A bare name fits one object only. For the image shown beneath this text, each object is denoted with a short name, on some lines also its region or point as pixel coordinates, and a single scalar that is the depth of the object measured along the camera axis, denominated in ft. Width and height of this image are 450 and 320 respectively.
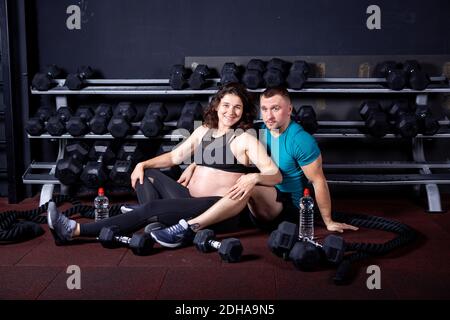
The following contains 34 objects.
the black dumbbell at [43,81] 10.38
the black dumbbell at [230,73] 10.06
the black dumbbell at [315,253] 6.28
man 7.45
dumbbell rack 10.09
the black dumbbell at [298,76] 10.02
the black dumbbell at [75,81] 10.34
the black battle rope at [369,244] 6.16
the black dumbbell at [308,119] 9.93
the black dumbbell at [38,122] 10.29
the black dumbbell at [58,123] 10.18
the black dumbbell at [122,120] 10.02
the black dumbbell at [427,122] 9.95
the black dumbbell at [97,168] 9.86
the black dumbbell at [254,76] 10.03
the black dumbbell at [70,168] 9.87
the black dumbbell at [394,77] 9.93
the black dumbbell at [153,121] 10.03
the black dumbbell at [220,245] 6.71
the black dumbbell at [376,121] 9.90
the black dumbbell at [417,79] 9.94
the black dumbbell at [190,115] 9.92
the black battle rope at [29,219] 7.78
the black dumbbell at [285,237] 6.68
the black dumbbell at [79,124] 10.09
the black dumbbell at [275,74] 9.96
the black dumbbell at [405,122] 9.78
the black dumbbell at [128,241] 6.97
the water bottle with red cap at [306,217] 7.91
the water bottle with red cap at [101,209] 9.03
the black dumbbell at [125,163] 9.81
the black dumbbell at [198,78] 10.19
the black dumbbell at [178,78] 10.22
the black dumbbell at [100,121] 10.11
